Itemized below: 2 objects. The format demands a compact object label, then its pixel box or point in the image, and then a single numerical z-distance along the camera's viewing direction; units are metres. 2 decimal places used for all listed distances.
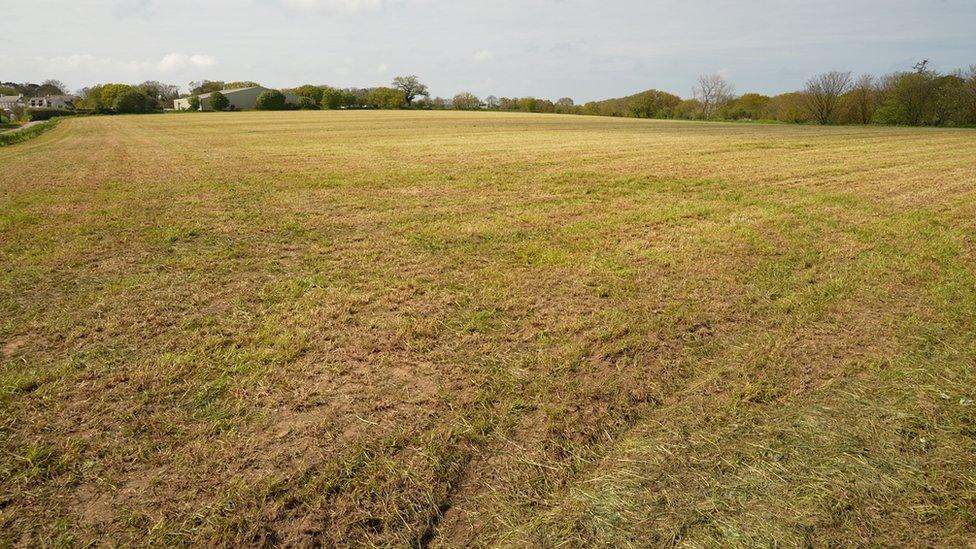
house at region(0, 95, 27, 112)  121.65
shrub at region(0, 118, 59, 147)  30.66
